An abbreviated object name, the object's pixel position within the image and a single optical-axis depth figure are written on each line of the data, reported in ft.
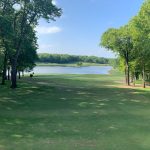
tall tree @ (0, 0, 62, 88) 66.59
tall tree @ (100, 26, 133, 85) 92.12
